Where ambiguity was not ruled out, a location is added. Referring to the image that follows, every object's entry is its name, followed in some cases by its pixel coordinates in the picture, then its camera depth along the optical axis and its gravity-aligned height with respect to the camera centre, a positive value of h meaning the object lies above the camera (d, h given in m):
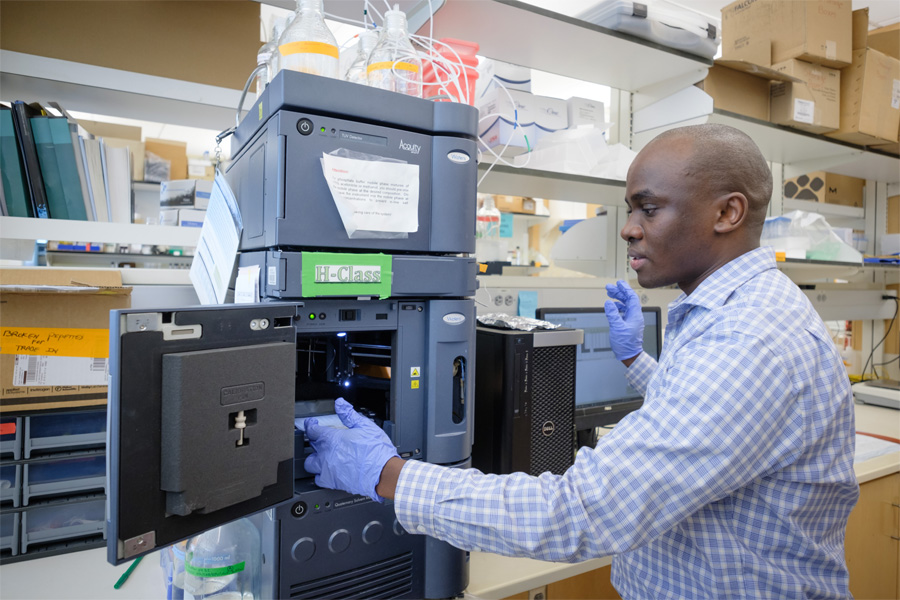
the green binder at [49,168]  1.21 +0.29
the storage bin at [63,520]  0.96 -0.45
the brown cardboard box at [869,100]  1.96 +0.81
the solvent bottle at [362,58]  0.92 +0.45
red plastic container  1.03 +0.47
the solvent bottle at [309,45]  0.77 +0.37
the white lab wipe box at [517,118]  1.29 +0.49
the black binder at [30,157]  1.17 +0.30
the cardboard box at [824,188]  2.67 +0.62
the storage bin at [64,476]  0.96 -0.36
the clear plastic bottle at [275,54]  0.86 +0.42
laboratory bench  0.86 -0.51
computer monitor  1.45 -0.22
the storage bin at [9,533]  0.94 -0.45
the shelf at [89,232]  1.17 +0.13
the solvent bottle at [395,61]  0.86 +0.40
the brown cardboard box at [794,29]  1.86 +1.04
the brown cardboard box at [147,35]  1.28 +0.68
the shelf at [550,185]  1.44 +0.35
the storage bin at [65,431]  0.96 -0.28
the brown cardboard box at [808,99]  1.81 +0.74
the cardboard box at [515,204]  4.96 +0.92
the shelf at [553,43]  1.26 +0.73
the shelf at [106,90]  1.20 +0.51
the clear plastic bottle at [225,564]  0.74 -0.41
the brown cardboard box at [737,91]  1.67 +0.71
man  0.63 -0.20
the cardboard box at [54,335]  0.97 -0.10
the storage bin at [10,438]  0.94 -0.28
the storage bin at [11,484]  0.94 -0.36
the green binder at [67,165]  1.23 +0.30
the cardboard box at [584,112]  1.54 +0.57
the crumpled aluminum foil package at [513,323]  1.12 -0.06
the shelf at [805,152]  1.79 +0.64
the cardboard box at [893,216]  2.74 +0.49
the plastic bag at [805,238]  1.99 +0.27
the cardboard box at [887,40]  2.32 +1.22
